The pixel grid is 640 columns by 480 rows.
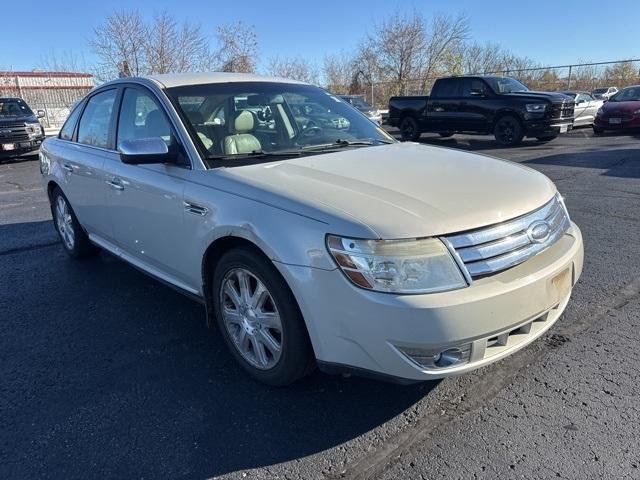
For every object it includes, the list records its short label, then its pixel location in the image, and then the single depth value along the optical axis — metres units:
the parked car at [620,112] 15.58
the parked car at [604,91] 30.38
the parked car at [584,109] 17.19
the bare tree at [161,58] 24.59
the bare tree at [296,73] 35.08
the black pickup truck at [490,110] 13.42
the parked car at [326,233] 2.23
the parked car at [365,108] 19.64
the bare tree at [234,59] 27.53
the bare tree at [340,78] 37.72
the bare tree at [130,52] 23.94
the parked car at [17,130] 14.20
